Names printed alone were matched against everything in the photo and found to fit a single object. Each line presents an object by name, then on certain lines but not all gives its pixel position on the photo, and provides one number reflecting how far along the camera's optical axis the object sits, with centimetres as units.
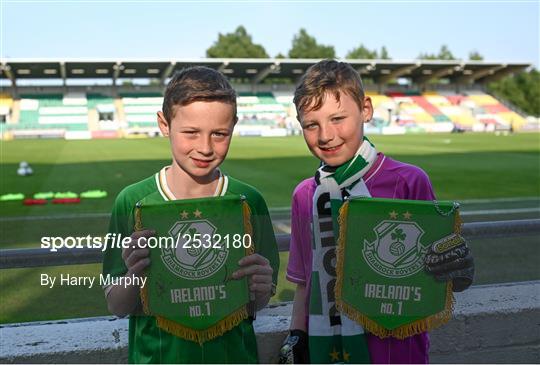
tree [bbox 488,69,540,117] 6419
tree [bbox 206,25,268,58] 7191
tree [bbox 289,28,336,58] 7500
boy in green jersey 160
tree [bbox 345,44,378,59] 7981
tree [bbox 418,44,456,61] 8351
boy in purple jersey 168
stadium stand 4247
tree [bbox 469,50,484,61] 8200
